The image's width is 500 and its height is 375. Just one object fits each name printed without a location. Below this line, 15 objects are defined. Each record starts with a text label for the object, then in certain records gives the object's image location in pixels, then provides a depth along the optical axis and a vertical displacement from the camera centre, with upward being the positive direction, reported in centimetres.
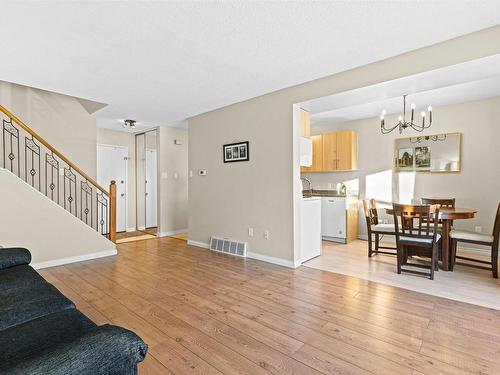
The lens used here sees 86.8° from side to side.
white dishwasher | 530 -71
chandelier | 401 +107
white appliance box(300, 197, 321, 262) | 402 -71
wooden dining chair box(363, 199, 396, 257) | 420 -72
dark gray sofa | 80 -67
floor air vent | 443 -109
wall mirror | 467 +58
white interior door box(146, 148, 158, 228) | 712 -12
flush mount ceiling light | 562 +130
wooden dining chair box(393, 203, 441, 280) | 329 -72
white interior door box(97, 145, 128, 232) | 639 +29
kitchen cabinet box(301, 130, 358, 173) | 564 +71
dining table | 347 -57
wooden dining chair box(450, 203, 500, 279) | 328 -73
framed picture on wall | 439 +55
